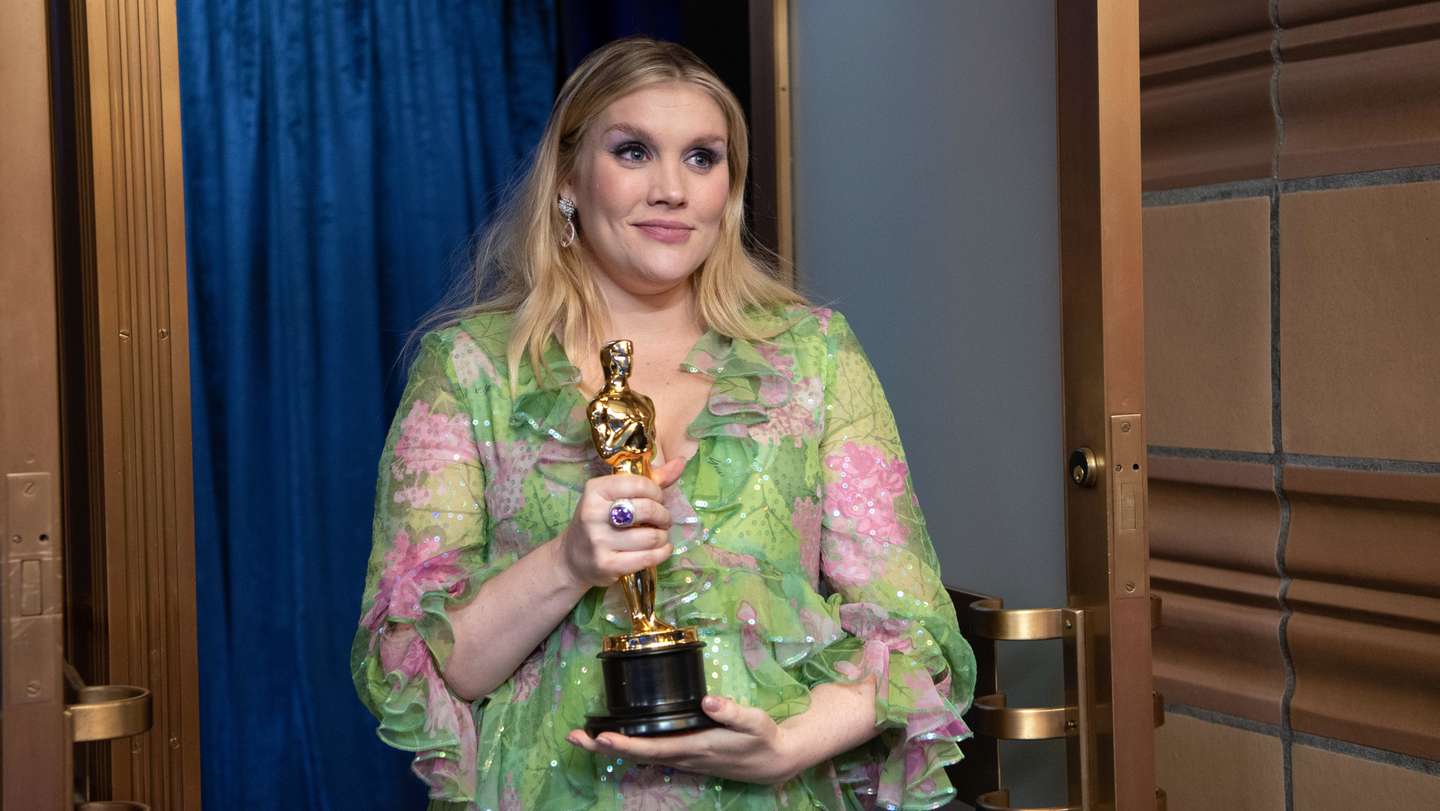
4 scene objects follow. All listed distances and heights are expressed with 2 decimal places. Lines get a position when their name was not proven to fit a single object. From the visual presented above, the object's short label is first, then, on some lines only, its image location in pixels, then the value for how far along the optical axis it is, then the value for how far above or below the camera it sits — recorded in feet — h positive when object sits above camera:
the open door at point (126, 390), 5.51 +0.14
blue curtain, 7.22 +0.58
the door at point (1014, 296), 5.54 +0.48
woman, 5.11 -0.42
